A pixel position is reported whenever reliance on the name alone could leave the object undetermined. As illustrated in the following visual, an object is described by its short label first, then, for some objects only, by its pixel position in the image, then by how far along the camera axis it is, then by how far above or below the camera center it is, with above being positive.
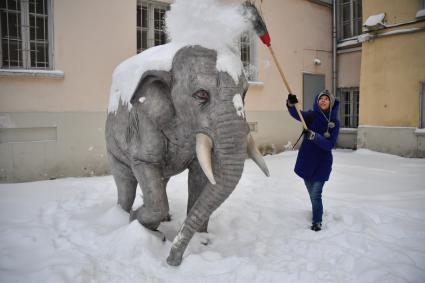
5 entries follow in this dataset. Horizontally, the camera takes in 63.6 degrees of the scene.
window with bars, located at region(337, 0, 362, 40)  10.48 +3.19
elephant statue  2.42 -0.09
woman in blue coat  3.51 -0.31
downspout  10.51 +2.37
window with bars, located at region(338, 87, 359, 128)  10.79 +0.45
